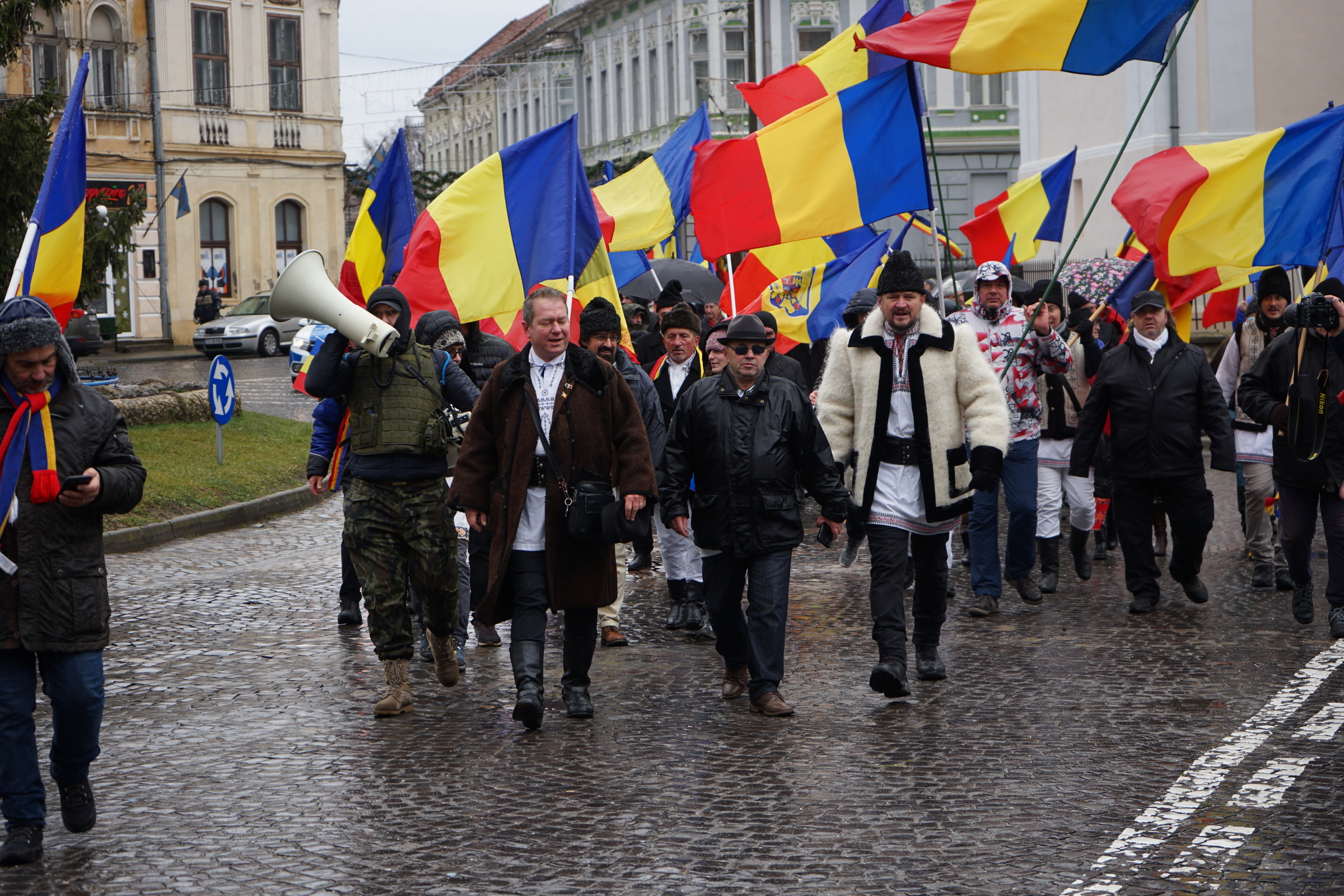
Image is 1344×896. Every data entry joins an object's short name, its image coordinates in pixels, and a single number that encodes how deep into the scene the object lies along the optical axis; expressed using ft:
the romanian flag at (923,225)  31.35
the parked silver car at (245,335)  121.08
